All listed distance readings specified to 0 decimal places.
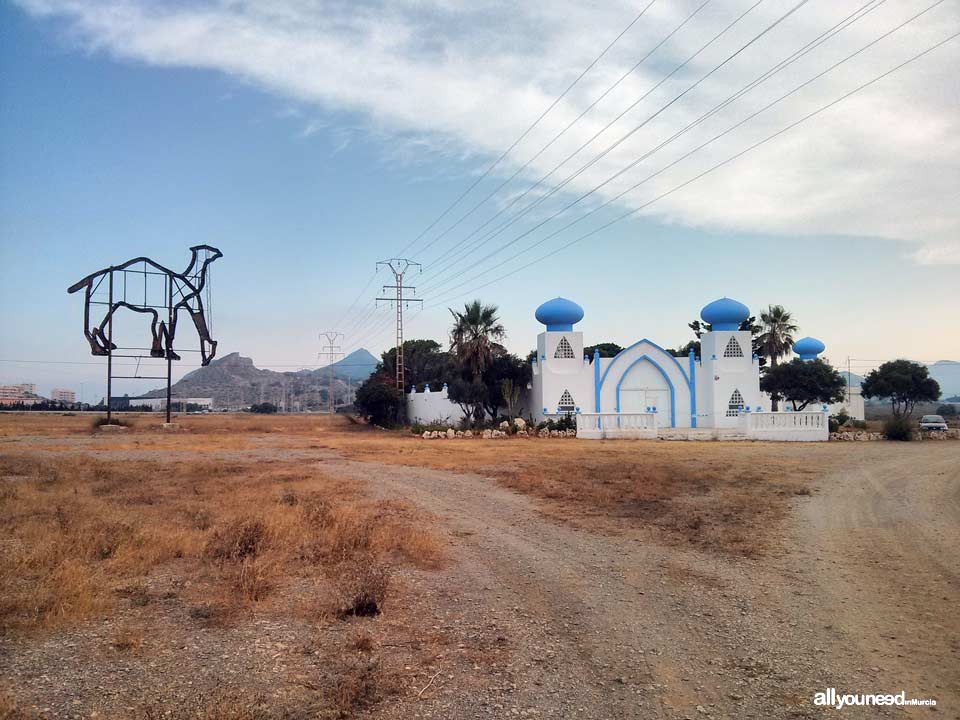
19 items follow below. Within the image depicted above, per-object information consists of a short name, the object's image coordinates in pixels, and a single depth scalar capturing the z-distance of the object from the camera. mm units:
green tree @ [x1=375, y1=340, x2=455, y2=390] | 63538
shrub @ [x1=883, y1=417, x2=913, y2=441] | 34062
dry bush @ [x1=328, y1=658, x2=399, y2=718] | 4836
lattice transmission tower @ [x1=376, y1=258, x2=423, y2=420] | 54719
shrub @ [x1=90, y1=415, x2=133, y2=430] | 44675
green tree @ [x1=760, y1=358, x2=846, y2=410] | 47094
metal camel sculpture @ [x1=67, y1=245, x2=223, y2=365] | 43000
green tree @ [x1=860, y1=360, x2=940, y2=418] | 51469
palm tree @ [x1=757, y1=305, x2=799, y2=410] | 53281
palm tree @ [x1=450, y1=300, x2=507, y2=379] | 41781
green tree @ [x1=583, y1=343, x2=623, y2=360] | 59219
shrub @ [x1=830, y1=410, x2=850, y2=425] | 41706
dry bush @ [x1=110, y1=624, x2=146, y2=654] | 5942
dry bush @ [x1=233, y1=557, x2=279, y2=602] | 7500
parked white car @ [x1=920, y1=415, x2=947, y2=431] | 42194
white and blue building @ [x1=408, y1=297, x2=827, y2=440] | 40625
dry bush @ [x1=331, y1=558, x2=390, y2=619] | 6927
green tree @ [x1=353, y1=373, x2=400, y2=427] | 54250
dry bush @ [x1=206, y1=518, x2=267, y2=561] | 9336
